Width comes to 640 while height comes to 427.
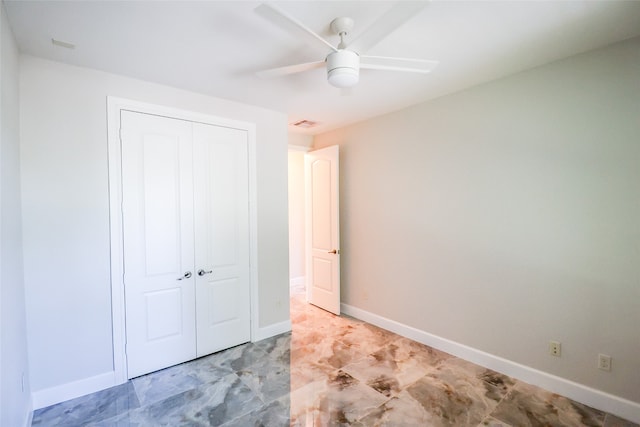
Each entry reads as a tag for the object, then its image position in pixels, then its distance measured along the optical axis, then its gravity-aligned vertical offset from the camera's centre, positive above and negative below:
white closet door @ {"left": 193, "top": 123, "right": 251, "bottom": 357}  2.94 -0.29
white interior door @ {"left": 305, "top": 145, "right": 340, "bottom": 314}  4.02 -0.29
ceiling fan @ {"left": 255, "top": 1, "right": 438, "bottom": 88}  1.35 +0.91
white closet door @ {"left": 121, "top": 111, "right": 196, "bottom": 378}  2.56 -0.28
